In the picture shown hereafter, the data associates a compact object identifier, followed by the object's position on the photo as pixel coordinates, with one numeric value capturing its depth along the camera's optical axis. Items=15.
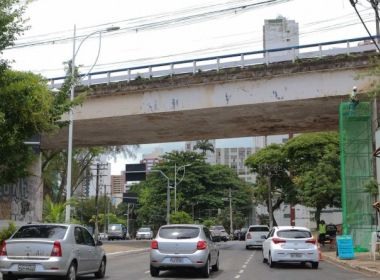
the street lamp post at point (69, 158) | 28.20
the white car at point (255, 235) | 39.49
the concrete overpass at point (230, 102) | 28.73
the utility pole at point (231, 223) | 85.24
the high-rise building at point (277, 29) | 53.20
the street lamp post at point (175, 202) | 65.04
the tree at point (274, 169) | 56.22
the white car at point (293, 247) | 21.53
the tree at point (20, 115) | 15.80
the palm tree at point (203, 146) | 113.53
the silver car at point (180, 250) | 17.36
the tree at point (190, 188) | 75.44
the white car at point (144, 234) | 71.25
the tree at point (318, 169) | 37.06
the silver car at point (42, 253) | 14.19
